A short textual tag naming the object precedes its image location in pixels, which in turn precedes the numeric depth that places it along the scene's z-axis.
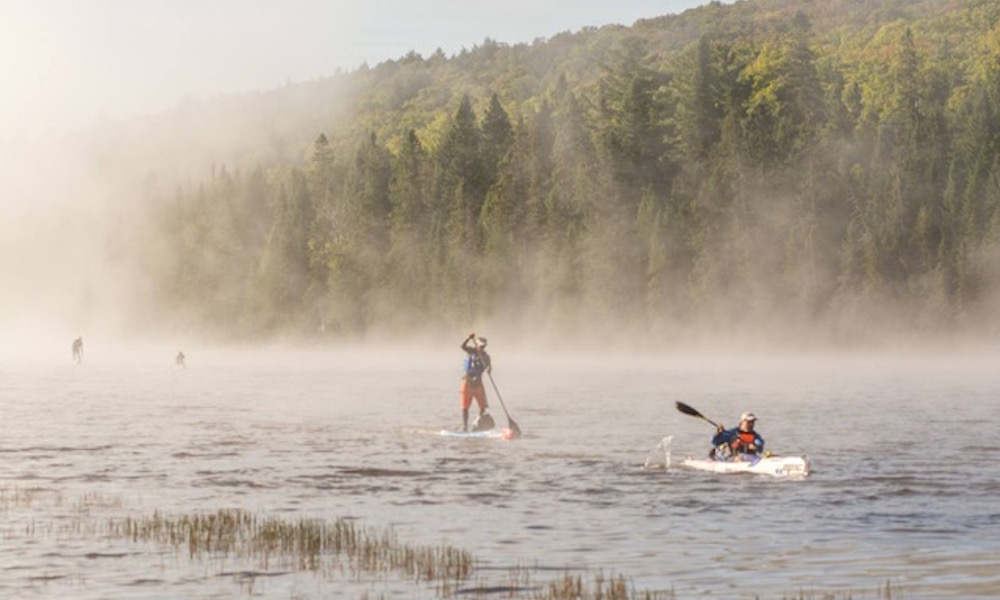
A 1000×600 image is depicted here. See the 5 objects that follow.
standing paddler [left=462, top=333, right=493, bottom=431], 49.25
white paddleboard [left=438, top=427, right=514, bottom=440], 48.08
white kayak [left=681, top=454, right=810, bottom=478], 36.03
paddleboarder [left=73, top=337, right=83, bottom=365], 129.88
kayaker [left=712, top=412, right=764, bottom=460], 37.69
